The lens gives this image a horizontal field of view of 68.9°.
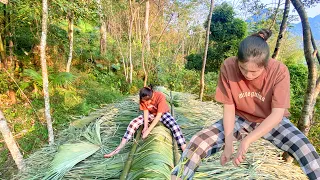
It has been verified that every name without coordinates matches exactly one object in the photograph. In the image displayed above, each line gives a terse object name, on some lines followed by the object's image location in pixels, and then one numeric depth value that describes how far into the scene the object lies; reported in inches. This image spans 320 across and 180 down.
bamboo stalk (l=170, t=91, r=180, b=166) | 80.2
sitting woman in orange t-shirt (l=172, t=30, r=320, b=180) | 51.5
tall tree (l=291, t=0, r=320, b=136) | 92.4
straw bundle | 72.8
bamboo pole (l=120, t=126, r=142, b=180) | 69.1
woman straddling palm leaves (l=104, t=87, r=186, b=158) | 99.9
